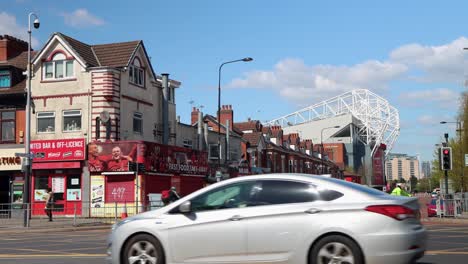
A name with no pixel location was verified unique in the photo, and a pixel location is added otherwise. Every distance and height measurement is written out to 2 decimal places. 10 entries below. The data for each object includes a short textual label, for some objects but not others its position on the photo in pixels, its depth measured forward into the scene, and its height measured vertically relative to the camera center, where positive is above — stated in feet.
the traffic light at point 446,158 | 93.15 +2.61
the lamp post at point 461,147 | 172.31 +8.04
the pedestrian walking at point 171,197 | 81.51 -2.64
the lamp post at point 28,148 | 92.72 +5.30
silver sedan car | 25.18 -2.26
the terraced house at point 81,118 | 115.14 +12.54
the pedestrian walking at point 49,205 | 96.84 -4.29
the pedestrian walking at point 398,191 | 68.00 -1.87
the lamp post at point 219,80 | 134.72 +23.06
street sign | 89.70 +3.94
